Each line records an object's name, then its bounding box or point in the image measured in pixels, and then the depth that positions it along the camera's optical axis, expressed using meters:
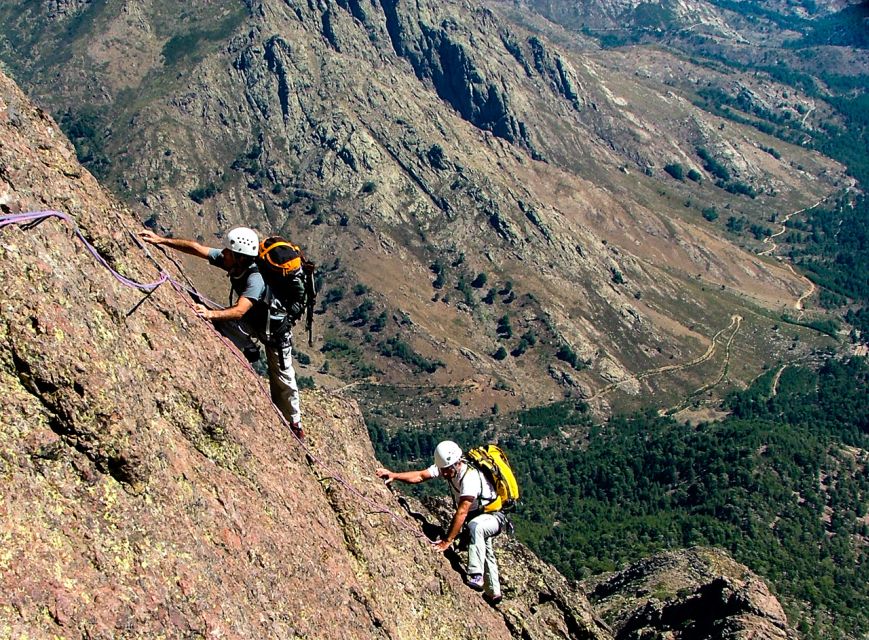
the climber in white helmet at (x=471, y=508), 22.11
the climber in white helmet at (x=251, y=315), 17.39
